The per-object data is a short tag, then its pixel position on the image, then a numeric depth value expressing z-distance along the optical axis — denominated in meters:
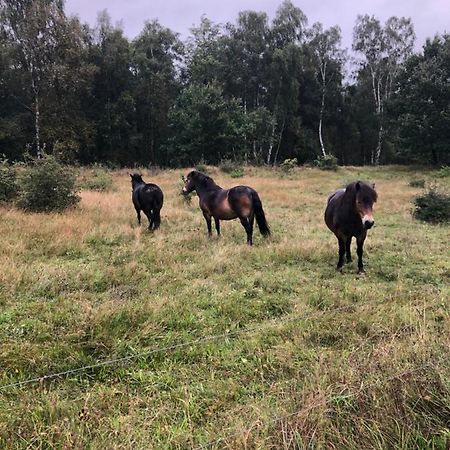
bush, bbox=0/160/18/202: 12.15
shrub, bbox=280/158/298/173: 27.28
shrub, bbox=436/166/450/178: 25.71
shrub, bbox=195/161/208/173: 25.80
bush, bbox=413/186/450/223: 12.29
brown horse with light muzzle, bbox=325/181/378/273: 6.16
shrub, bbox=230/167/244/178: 24.14
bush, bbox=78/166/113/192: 18.08
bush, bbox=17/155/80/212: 11.52
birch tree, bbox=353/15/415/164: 37.41
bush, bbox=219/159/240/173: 26.30
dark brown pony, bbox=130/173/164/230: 10.19
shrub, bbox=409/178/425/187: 21.61
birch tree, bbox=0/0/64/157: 26.45
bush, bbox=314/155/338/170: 29.23
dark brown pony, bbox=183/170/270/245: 8.77
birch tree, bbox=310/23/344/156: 38.56
